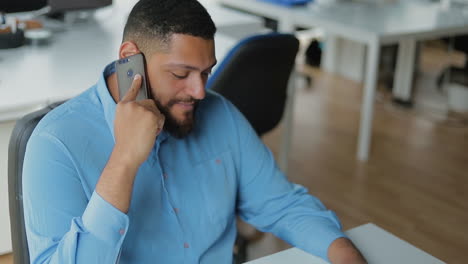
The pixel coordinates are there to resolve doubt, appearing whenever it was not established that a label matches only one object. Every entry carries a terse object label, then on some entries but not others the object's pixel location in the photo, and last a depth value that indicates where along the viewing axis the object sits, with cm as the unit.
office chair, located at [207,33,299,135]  230
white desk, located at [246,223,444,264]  126
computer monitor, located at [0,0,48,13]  301
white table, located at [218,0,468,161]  336
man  113
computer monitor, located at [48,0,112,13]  296
